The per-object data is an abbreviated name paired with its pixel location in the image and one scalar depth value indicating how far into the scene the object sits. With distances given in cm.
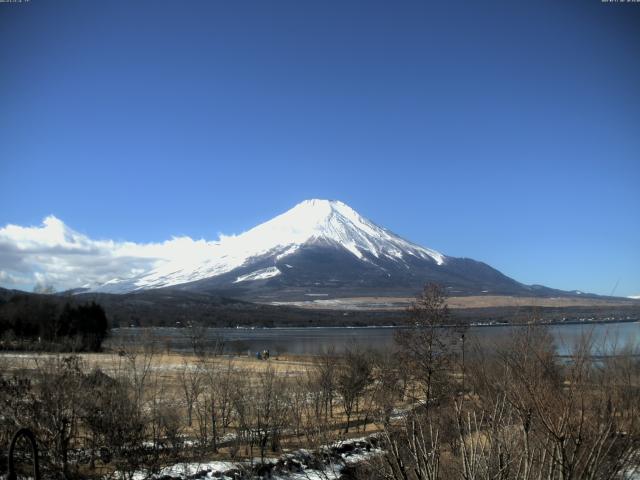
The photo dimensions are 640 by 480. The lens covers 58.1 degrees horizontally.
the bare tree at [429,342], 2419
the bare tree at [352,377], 2455
